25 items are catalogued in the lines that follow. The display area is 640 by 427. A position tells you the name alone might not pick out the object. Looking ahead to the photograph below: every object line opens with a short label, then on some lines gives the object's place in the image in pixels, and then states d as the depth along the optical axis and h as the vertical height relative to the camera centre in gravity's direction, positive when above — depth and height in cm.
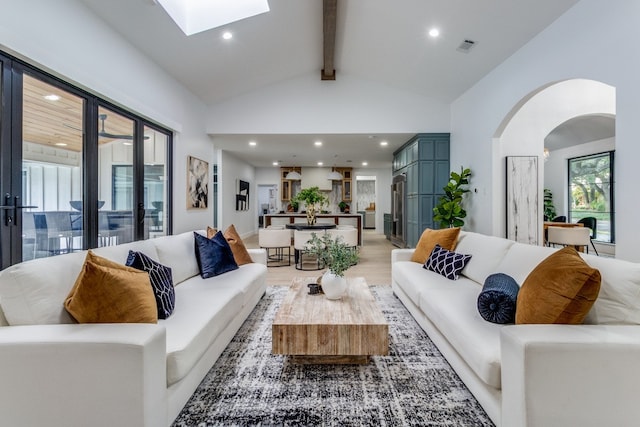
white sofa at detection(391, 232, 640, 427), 128 -69
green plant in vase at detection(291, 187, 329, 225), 591 +24
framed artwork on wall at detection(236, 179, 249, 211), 947 +52
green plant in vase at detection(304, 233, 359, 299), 238 -43
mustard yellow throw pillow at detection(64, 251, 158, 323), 151 -44
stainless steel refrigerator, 715 -1
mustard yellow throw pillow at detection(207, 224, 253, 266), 348 -41
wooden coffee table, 190 -77
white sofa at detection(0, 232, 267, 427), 129 -68
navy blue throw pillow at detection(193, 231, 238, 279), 303 -46
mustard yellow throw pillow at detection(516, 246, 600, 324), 144 -40
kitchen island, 771 -20
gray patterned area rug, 160 -108
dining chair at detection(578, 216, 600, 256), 655 -24
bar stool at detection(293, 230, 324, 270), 543 -63
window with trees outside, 661 +47
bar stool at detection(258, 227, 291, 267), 558 -51
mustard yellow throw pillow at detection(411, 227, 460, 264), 339 -34
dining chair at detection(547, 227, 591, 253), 465 -37
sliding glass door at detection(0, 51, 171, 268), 224 +40
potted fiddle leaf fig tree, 511 +11
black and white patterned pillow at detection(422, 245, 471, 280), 298 -51
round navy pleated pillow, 181 -55
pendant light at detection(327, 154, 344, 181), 918 +107
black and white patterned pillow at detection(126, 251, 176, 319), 195 -48
